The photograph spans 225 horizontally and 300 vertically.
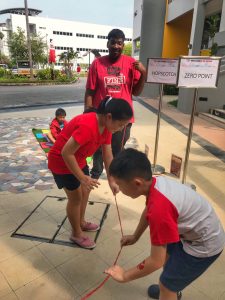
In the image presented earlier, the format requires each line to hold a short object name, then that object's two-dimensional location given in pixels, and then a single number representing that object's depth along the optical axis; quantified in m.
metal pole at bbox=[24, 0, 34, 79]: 21.17
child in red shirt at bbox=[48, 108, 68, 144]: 4.11
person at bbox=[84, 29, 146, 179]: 2.74
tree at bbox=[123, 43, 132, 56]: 53.44
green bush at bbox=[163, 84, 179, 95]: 14.75
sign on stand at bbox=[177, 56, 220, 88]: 3.21
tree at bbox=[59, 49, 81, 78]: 29.74
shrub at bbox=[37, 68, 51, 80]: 25.16
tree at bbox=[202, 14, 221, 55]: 10.30
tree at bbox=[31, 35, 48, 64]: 36.03
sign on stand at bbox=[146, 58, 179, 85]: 3.79
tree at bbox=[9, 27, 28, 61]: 35.84
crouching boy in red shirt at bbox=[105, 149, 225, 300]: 1.20
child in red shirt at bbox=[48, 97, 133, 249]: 1.78
